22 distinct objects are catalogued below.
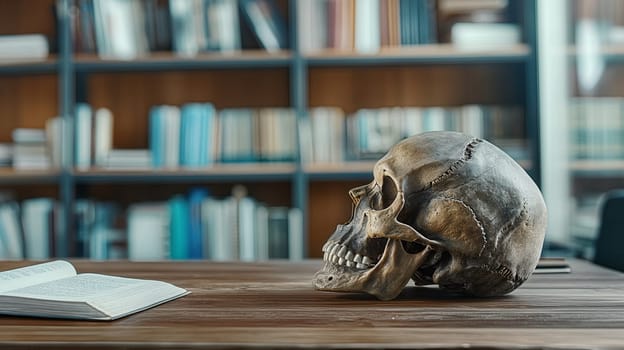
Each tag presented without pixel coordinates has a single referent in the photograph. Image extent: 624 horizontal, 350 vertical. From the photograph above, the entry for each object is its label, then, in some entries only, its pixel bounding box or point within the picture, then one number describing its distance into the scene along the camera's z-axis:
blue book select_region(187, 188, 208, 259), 2.96
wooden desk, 0.77
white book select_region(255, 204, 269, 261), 2.96
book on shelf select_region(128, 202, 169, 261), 2.98
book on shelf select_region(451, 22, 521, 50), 2.94
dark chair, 1.78
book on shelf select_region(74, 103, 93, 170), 2.98
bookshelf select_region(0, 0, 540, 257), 2.97
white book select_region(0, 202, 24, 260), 3.01
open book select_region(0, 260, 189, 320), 0.91
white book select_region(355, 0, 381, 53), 2.94
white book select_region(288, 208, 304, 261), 2.92
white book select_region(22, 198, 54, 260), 3.00
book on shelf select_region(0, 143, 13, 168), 3.07
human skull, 0.98
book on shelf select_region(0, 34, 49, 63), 3.03
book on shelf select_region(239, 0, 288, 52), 2.97
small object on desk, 1.36
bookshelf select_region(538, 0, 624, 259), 2.49
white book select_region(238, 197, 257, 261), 2.95
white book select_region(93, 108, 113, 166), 3.00
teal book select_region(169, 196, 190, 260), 2.96
